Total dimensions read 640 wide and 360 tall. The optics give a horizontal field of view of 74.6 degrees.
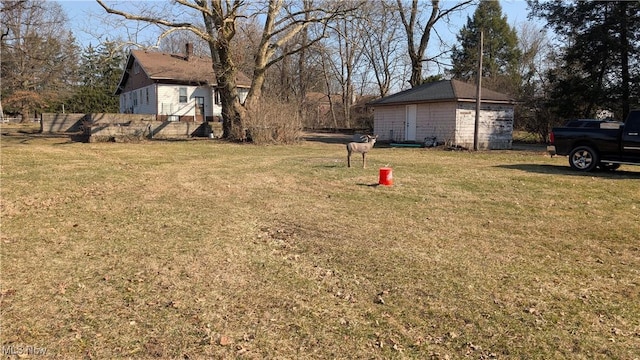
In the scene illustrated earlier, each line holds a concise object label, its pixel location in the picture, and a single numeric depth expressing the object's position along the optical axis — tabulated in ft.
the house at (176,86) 113.80
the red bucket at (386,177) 30.99
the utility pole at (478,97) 62.58
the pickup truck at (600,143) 36.58
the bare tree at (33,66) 127.24
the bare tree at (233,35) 67.41
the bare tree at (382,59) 148.15
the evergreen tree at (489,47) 143.74
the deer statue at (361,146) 37.40
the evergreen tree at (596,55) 71.77
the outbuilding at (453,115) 70.54
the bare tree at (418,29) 104.27
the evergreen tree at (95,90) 167.63
